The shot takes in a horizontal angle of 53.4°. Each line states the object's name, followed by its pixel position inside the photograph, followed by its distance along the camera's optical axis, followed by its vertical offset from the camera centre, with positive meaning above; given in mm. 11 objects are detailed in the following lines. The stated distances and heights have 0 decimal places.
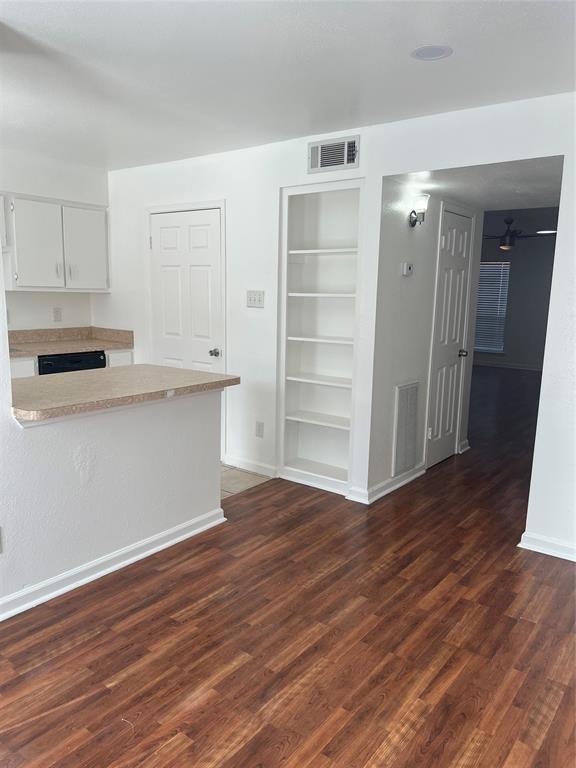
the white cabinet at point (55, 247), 4642 +270
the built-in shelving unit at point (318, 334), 4168 -363
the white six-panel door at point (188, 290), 4570 -62
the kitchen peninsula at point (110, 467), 2576 -939
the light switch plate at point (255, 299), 4289 -111
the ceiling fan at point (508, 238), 8281 +775
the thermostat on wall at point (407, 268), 3959 +138
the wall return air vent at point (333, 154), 3654 +851
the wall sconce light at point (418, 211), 3963 +541
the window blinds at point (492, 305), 10844 -279
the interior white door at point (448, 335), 4527 -377
